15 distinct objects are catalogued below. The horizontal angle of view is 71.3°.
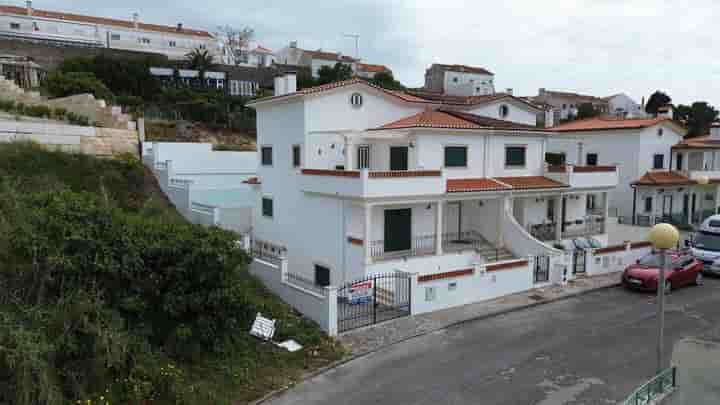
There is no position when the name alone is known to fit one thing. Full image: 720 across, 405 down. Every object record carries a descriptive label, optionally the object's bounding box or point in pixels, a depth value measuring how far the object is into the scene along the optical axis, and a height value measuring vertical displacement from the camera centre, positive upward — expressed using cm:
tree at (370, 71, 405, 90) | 5824 +982
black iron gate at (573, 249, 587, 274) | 2042 -406
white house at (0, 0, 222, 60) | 6347 +1760
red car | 1825 -412
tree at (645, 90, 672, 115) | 7106 +881
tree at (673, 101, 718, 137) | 6262 +617
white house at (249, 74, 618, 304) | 1800 -101
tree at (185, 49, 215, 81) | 5256 +1032
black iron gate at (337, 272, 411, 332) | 1480 -437
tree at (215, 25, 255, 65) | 7219 +1692
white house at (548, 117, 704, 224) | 3188 +12
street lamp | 815 -123
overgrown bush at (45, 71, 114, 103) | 3186 +497
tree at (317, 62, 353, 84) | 5669 +1013
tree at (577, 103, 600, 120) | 6856 +706
